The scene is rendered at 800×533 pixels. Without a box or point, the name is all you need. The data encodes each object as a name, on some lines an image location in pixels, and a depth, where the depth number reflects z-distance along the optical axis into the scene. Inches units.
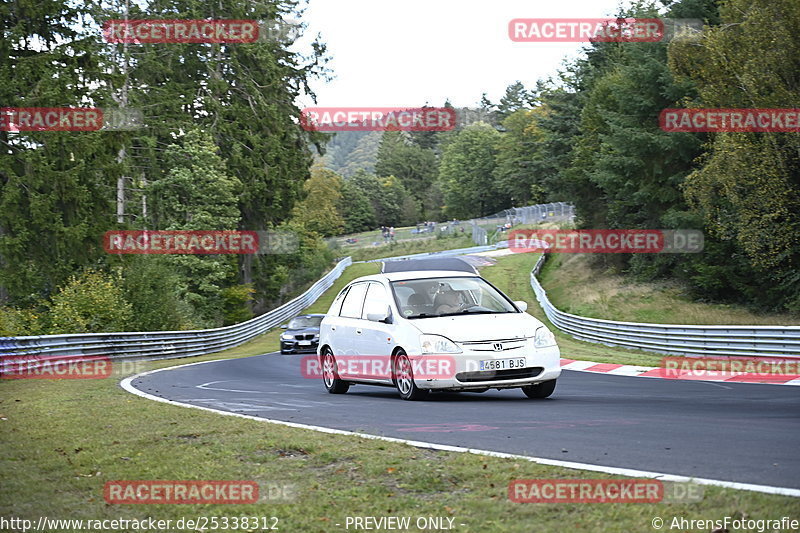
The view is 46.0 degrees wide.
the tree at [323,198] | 3939.5
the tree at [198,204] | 1998.0
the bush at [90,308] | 1163.9
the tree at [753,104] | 1153.4
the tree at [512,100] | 7001.0
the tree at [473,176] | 5679.1
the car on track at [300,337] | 1291.8
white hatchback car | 467.5
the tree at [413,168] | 7155.5
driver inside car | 508.7
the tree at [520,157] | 4498.0
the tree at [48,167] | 1392.7
